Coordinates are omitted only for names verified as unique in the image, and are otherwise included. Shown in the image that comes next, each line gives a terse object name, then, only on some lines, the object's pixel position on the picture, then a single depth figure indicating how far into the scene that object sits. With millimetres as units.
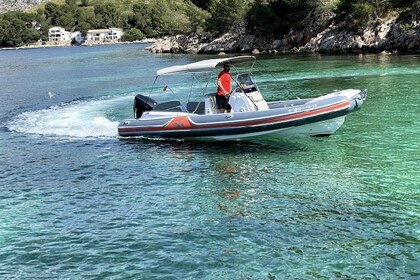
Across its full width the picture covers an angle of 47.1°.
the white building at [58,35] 197000
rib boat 14812
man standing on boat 16172
